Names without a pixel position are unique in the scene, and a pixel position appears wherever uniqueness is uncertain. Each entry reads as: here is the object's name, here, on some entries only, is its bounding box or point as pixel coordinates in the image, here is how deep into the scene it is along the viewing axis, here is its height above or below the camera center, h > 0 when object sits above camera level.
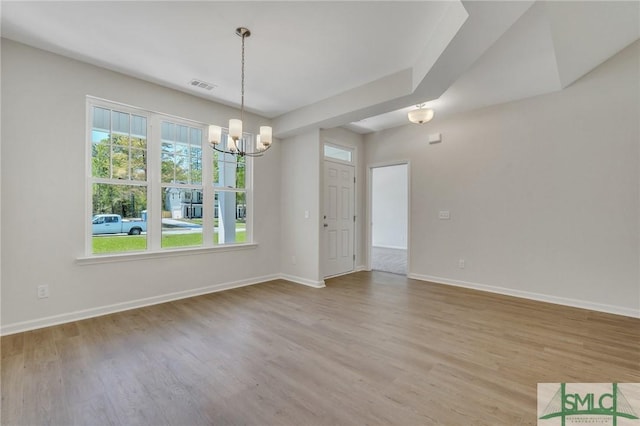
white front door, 5.26 -0.09
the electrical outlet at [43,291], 2.94 -0.81
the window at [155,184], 3.40 +0.41
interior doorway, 8.98 +0.08
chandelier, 2.68 +0.81
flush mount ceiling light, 4.23 +1.51
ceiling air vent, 3.65 +1.72
